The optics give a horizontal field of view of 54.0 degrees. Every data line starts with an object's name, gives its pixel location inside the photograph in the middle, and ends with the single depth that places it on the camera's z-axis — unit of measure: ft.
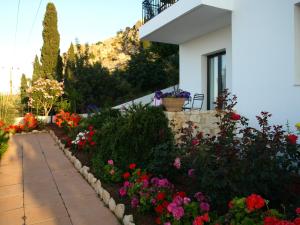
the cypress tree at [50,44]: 53.93
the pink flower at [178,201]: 10.17
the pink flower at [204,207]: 10.10
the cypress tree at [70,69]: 52.06
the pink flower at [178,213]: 9.78
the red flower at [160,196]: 11.34
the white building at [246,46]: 16.43
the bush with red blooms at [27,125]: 38.70
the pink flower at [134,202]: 12.23
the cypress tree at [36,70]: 54.02
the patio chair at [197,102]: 29.09
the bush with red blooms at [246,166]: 10.07
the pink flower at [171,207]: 9.96
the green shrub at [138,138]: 16.55
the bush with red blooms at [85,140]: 22.54
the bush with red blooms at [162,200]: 10.06
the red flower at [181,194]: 11.10
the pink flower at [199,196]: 10.61
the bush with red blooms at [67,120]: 31.65
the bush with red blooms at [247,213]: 7.98
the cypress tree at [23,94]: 51.41
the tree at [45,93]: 44.10
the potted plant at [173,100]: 20.89
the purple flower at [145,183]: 12.39
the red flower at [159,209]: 10.87
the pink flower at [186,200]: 10.37
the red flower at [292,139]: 11.06
